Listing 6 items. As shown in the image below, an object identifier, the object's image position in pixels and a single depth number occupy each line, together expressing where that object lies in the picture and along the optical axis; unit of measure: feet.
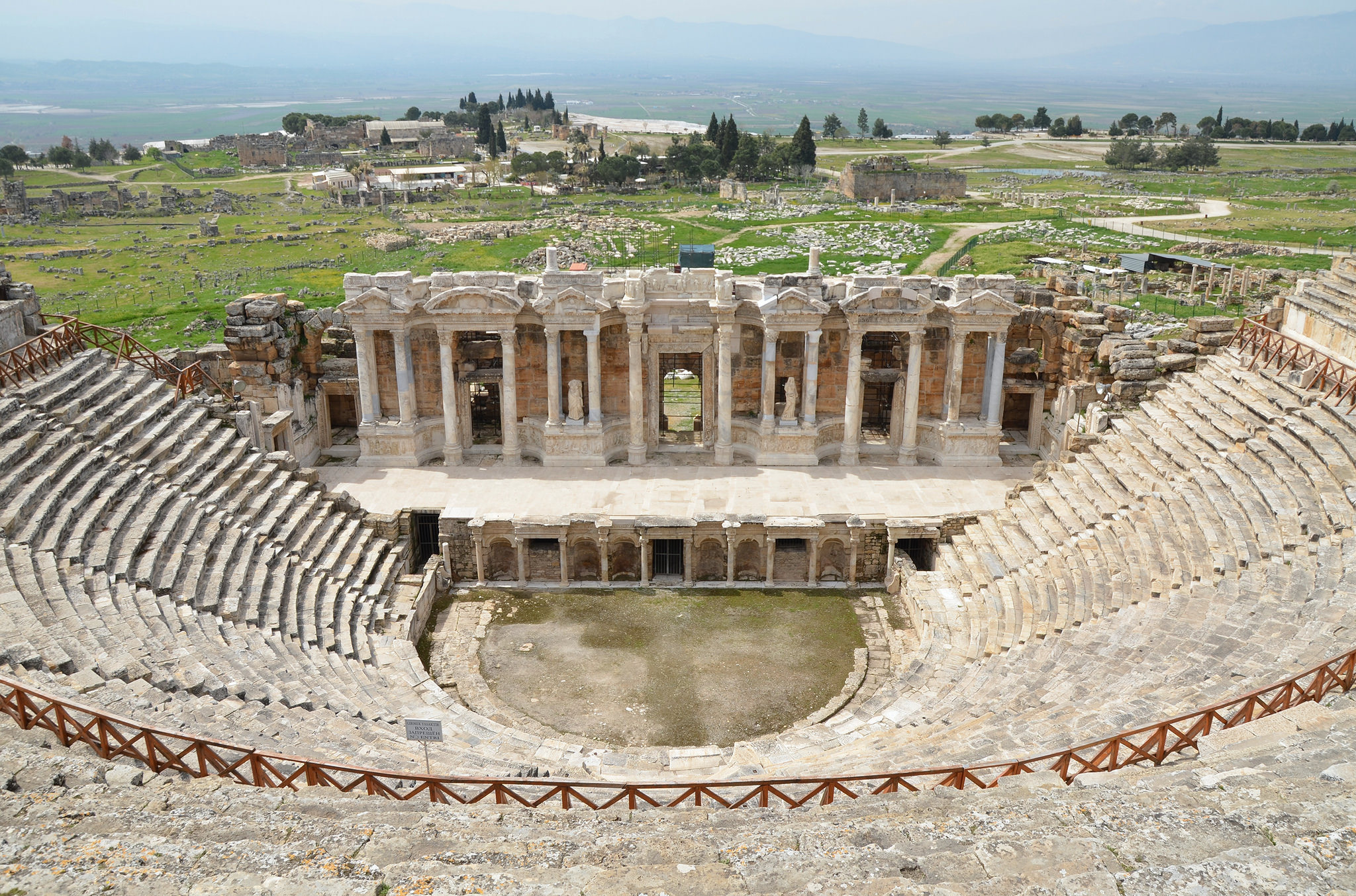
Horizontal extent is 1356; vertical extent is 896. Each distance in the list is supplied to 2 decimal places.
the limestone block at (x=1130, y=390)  85.35
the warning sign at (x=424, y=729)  44.39
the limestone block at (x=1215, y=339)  85.87
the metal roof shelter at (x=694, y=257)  122.21
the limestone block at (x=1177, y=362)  85.25
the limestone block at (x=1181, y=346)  87.15
